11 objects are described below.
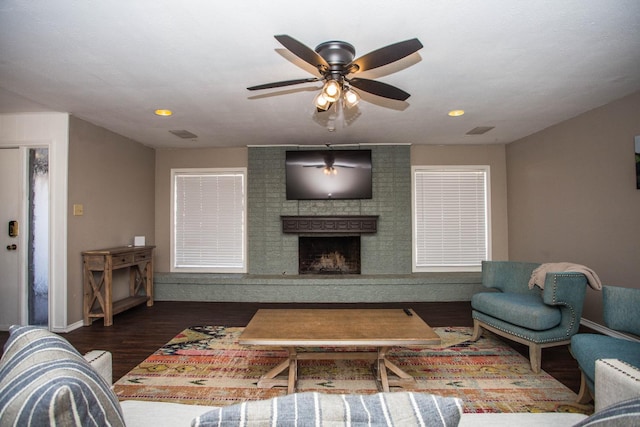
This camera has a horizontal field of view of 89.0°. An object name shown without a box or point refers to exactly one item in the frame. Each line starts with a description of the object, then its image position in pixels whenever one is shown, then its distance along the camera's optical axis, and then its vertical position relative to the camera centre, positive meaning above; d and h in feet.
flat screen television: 16.74 +2.33
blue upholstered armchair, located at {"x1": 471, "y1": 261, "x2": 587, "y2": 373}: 8.41 -2.58
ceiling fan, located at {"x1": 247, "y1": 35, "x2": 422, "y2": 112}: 5.72 +3.03
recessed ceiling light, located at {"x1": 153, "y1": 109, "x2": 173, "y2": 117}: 11.73 +3.99
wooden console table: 12.42 -2.22
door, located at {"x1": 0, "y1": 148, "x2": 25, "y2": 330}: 12.01 -0.46
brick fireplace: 16.66 -1.52
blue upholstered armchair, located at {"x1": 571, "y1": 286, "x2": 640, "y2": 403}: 6.13 -2.47
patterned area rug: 7.28 -3.95
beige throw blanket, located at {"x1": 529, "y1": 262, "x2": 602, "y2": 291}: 8.52 -1.54
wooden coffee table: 6.89 -2.54
